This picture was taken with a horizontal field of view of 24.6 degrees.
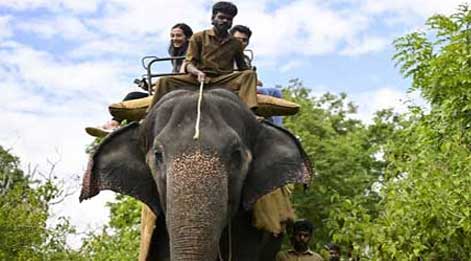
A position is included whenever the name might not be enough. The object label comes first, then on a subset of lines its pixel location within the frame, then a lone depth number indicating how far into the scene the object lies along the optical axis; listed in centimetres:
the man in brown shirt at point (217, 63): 633
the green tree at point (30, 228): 1402
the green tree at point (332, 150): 2581
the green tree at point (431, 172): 876
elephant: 517
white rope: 544
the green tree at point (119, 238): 1603
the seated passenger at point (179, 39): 775
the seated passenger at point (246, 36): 793
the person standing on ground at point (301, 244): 738
